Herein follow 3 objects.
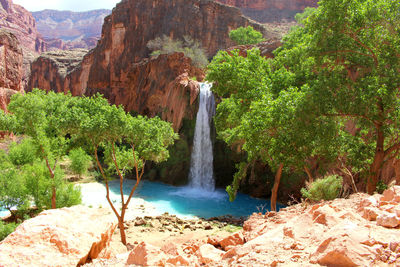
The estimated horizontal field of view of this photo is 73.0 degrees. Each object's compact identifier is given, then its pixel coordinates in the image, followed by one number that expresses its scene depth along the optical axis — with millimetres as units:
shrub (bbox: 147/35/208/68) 37594
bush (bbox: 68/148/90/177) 23844
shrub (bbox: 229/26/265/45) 40438
